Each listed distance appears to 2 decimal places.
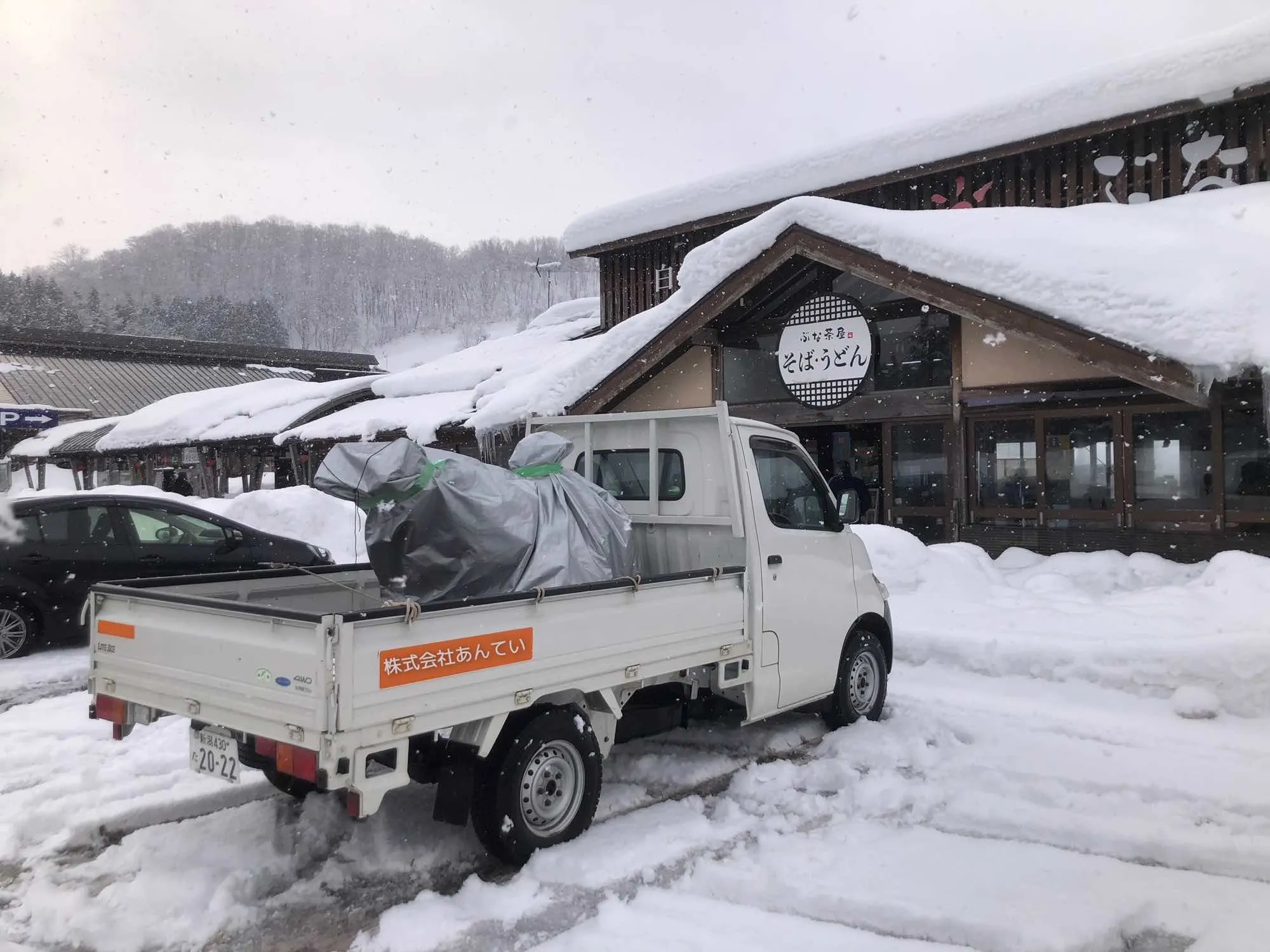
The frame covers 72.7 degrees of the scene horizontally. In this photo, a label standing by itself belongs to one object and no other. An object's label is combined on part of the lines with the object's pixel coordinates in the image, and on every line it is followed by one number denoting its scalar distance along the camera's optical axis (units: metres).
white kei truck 3.40
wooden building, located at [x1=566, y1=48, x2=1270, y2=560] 9.85
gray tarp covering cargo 4.27
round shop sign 11.94
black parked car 8.18
